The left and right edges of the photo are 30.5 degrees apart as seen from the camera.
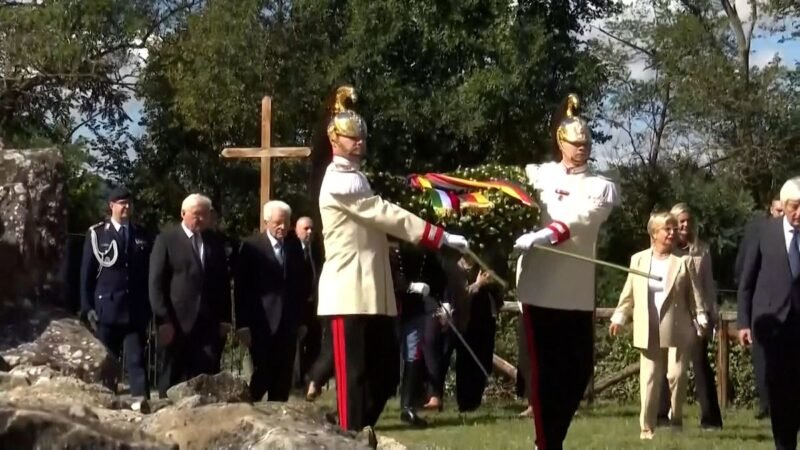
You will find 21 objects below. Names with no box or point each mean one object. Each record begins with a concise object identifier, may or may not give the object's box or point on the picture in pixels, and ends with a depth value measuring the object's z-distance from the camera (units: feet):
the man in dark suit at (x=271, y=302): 35.40
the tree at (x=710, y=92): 87.81
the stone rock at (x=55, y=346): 31.89
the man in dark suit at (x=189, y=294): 34.30
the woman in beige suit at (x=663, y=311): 36.47
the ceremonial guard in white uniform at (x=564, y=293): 26.22
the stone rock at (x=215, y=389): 26.43
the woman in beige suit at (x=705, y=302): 38.17
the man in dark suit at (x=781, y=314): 28.48
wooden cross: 45.03
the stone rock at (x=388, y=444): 25.00
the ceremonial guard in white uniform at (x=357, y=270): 24.93
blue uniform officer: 35.01
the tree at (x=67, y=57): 73.67
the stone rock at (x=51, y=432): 19.63
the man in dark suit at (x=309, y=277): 37.55
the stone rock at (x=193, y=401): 23.24
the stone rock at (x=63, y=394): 22.30
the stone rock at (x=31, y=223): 33.58
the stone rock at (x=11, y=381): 24.48
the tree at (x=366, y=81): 71.72
